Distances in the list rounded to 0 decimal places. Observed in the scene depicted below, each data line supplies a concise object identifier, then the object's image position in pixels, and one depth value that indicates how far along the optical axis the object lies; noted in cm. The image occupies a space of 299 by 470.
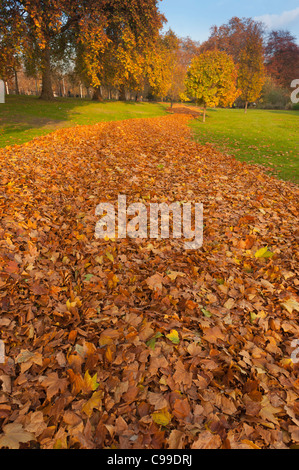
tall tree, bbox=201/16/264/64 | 5722
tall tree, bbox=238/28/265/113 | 3616
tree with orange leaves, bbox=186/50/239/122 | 2236
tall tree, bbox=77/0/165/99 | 1792
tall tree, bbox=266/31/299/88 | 5128
